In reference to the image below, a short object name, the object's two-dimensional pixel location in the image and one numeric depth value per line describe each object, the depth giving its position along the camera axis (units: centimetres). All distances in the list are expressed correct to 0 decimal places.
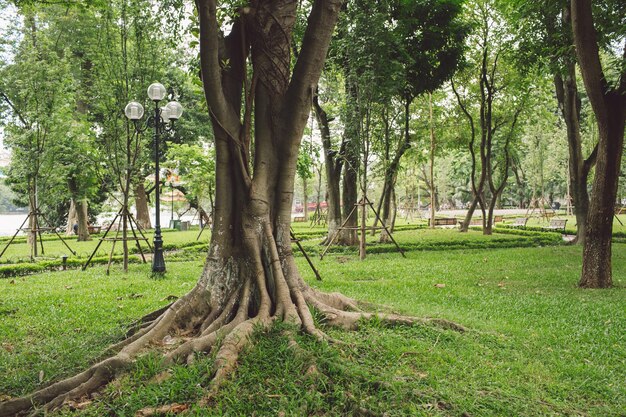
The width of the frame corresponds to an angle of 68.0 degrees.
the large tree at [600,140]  775
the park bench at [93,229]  2817
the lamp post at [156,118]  1061
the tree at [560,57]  1121
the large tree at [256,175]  471
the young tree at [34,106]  1438
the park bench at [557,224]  2182
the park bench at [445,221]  2847
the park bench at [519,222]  2492
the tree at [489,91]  1834
